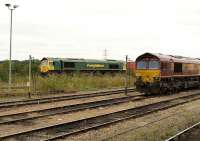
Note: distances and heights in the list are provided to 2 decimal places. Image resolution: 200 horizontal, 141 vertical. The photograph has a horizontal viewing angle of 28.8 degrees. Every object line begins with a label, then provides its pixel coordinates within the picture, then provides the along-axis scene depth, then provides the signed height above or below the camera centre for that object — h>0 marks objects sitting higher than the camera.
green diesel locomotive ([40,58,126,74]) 52.53 +1.00
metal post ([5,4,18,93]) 28.38 +4.59
